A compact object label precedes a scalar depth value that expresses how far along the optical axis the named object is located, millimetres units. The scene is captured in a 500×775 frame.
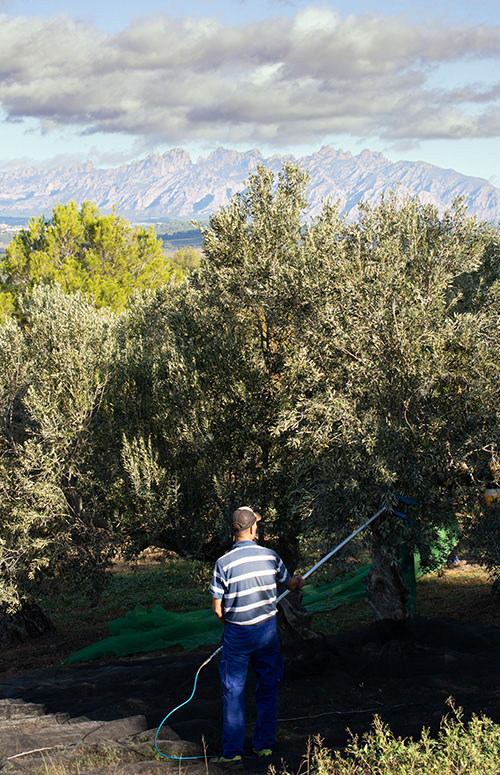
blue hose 6696
